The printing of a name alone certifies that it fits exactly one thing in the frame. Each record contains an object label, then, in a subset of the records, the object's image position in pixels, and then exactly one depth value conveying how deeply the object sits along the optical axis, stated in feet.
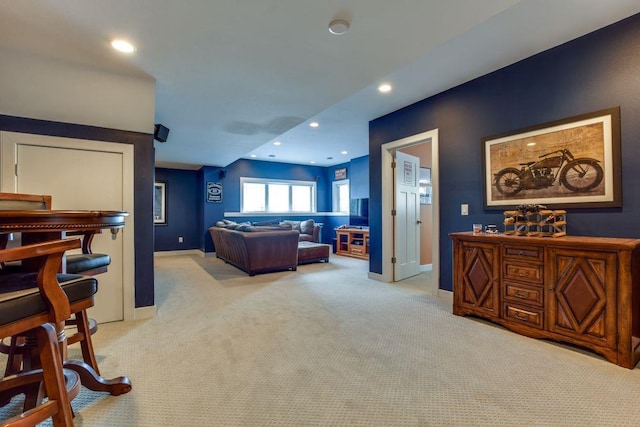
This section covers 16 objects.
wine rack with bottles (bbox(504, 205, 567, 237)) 7.95
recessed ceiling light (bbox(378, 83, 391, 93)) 10.98
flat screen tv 23.58
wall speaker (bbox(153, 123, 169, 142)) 11.92
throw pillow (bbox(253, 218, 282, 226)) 24.65
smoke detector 6.44
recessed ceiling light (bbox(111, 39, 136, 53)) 7.26
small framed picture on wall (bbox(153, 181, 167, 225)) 23.54
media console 21.90
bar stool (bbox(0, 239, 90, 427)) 3.24
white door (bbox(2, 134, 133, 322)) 8.21
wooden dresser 6.33
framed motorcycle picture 7.55
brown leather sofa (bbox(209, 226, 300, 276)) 15.34
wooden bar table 3.84
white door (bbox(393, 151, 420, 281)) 14.17
